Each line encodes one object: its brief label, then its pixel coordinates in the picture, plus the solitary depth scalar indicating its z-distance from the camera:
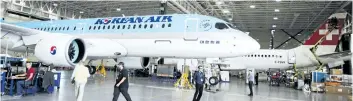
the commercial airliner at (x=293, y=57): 20.03
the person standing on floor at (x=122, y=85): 6.56
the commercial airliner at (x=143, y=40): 9.79
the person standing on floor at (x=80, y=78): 6.73
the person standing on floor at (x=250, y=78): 11.64
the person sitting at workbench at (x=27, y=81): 7.87
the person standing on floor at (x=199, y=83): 7.92
